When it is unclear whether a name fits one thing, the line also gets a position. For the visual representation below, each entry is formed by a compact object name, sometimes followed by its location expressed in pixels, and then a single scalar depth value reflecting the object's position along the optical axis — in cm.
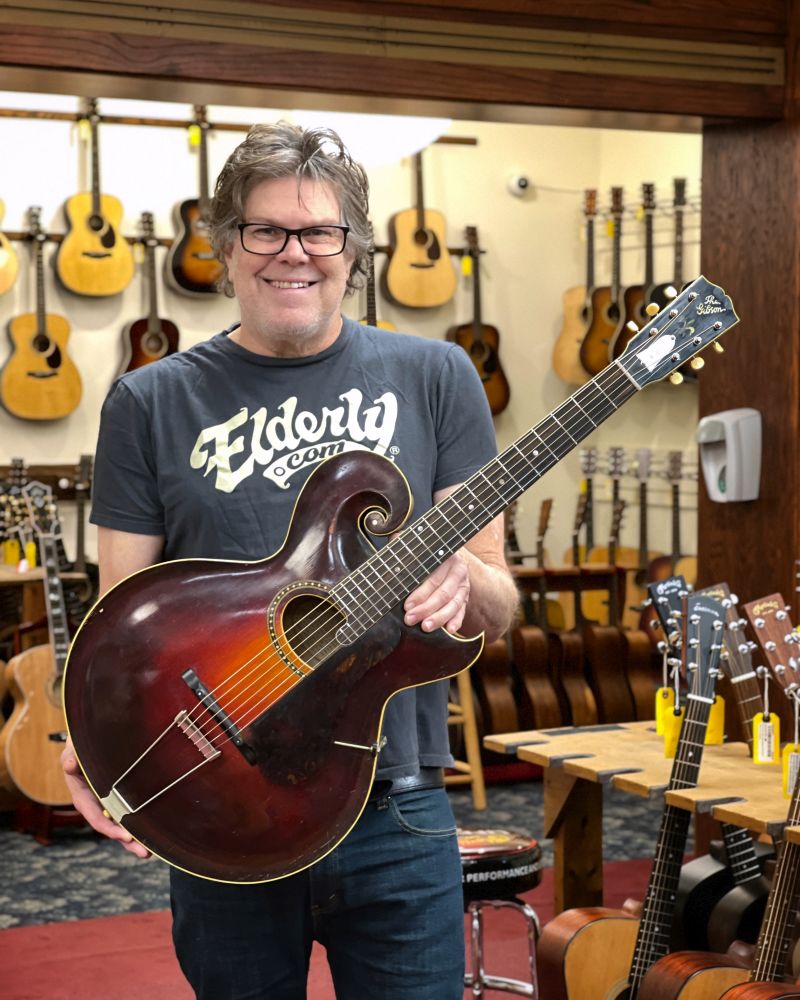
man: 180
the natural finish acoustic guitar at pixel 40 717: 538
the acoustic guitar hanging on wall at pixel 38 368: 657
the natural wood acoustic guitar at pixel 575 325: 745
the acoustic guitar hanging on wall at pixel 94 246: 665
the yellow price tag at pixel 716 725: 354
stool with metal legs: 330
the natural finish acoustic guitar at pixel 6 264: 651
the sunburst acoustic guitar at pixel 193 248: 681
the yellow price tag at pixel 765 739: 329
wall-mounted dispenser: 405
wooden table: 313
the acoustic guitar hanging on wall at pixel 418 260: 723
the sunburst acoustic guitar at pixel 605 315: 726
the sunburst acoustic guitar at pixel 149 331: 678
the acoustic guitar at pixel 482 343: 737
